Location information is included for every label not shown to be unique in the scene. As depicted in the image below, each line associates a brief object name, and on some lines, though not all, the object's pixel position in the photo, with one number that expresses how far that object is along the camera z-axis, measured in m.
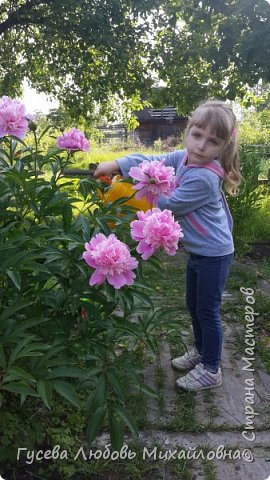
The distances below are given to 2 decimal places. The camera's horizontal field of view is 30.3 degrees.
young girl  2.17
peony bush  1.39
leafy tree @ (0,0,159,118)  7.06
